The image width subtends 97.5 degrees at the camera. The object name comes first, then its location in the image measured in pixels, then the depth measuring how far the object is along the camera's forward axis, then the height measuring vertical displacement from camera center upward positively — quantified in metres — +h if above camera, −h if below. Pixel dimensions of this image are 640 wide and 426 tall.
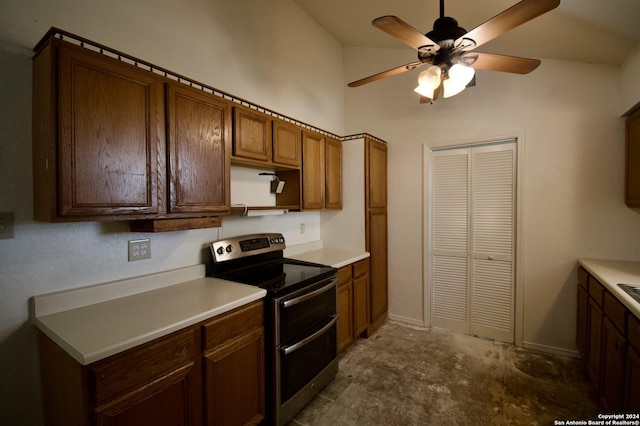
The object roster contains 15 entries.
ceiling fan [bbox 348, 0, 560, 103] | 1.31 +0.84
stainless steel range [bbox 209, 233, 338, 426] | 1.69 -0.71
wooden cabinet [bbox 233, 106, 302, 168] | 1.92 +0.52
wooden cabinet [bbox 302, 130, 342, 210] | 2.53 +0.35
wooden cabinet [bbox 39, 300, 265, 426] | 1.04 -0.74
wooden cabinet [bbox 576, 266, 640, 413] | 1.37 -0.84
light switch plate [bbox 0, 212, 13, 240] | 1.25 -0.07
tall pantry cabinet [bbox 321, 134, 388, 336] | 2.90 -0.08
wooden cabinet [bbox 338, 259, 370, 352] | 2.47 -0.89
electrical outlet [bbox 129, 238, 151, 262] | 1.62 -0.24
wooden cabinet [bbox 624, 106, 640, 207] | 2.04 +0.33
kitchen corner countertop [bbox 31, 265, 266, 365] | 1.08 -0.49
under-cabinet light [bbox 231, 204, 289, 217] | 1.97 -0.02
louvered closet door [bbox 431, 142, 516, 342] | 2.74 -0.35
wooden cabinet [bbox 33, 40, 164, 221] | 1.16 +0.34
